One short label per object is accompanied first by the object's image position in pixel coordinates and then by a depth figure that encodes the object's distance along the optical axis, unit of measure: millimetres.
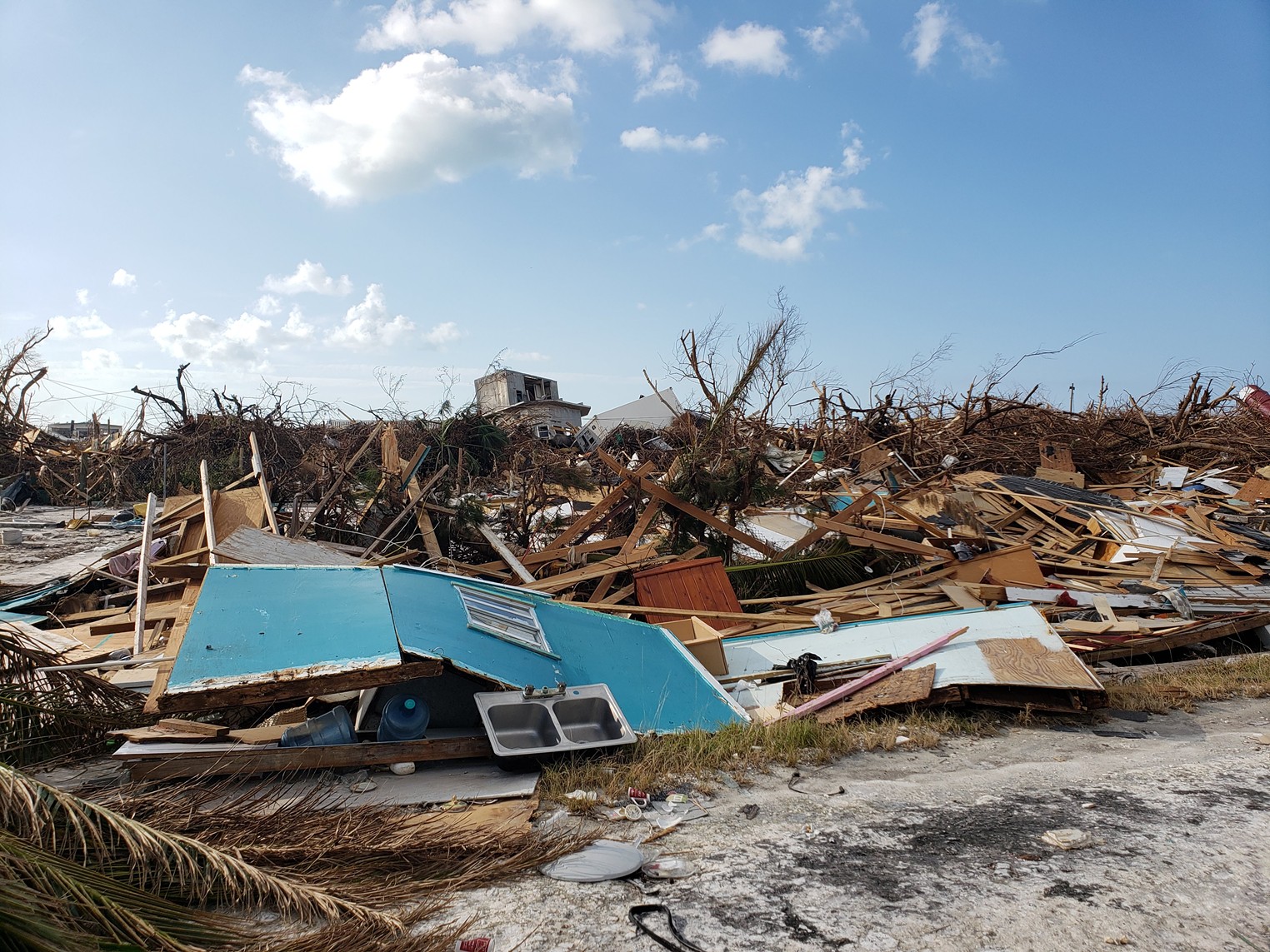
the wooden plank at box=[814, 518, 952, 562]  9570
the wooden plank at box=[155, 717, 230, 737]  4145
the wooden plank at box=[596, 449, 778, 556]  9547
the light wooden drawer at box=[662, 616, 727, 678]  6473
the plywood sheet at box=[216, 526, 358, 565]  6508
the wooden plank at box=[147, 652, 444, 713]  3920
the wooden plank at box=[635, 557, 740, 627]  8148
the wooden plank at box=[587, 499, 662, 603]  8570
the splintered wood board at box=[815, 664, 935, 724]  5434
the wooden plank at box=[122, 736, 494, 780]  3748
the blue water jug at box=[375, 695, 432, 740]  4414
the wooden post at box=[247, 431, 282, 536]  8141
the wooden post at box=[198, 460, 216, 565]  7336
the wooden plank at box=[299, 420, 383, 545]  8719
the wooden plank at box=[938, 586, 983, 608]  8336
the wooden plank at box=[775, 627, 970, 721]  5520
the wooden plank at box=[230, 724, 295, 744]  4395
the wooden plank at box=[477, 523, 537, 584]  8477
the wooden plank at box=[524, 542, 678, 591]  8250
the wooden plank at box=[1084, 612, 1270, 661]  7355
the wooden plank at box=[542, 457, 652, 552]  9547
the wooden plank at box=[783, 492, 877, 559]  9742
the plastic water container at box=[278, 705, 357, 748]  4285
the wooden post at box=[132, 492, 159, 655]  5910
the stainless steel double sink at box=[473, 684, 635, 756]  4375
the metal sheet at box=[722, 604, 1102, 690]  6270
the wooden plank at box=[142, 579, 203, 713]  4441
